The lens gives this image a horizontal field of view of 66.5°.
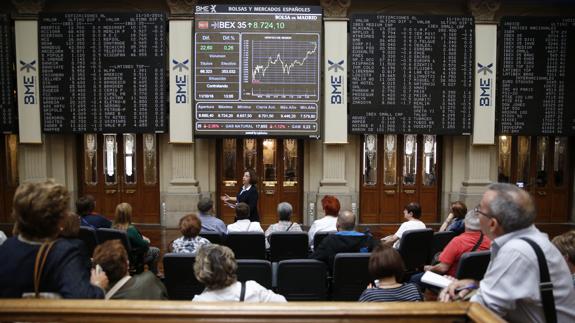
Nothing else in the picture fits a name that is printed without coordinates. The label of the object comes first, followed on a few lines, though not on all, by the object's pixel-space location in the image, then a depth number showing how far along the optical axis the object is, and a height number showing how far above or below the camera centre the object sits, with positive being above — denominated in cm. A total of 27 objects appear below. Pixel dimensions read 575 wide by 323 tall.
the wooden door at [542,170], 958 -57
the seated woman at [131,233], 421 -86
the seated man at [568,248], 240 -58
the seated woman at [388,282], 250 -81
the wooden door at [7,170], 939 -57
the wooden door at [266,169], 941 -55
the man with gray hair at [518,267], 160 -46
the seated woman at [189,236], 402 -86
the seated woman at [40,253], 163 -41
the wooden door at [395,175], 947 -68
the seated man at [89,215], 479 -81
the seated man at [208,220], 500 -88
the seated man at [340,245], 398 -92
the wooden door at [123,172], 936 -61
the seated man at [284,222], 512 -93
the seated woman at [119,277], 229 -72
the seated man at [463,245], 348 -82
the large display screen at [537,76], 863 +134
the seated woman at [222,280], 240 -75
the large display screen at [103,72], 844 +139
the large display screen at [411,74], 855 +138
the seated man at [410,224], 484 -90
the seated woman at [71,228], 324 -63
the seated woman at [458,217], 493 -85
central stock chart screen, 840 +142
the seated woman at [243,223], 509 -93
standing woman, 639 -75
